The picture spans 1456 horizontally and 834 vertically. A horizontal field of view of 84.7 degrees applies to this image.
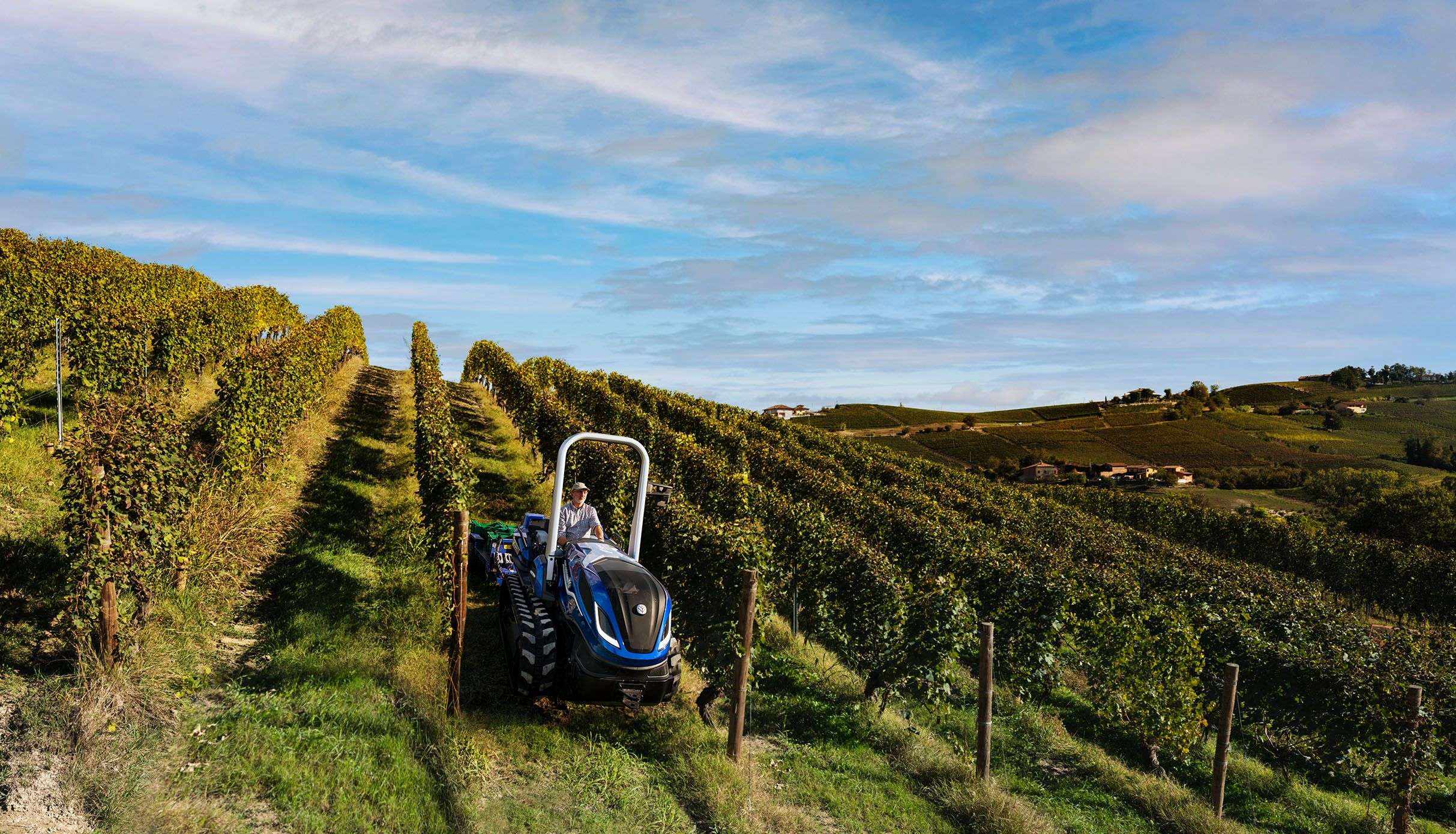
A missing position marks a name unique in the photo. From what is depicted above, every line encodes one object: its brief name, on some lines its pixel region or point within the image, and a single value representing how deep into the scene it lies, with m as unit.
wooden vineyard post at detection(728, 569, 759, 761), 8.27
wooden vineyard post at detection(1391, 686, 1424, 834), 8.95
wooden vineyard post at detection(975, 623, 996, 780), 8.66
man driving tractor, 9.54
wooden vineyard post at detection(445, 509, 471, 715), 7.96
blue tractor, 7.32
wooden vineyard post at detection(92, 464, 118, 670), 7.39
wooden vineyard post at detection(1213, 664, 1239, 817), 8.88
